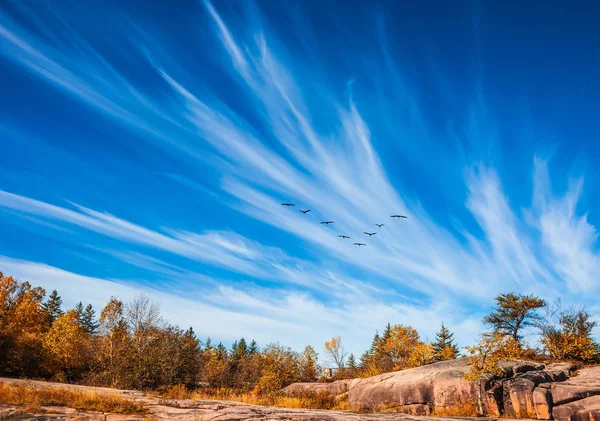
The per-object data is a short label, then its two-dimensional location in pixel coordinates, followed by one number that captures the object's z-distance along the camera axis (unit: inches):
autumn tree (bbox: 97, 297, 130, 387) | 1182.9
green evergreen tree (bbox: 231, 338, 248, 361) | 3135.3
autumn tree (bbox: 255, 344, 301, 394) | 1704.6
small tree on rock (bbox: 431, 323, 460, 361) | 2428.6
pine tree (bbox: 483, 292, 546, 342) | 1758.1
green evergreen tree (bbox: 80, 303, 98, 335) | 3980.3
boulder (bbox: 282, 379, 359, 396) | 1416.6
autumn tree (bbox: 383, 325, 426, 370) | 2619.6
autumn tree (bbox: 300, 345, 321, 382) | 2049.7
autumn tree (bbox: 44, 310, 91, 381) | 1558.8
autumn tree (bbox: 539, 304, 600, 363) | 1230.2
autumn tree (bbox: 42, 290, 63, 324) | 3465.6
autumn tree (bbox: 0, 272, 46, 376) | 1389.0
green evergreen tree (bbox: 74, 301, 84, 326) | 4144.9
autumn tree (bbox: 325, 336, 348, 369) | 2561.3
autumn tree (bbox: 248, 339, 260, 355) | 4209.2
